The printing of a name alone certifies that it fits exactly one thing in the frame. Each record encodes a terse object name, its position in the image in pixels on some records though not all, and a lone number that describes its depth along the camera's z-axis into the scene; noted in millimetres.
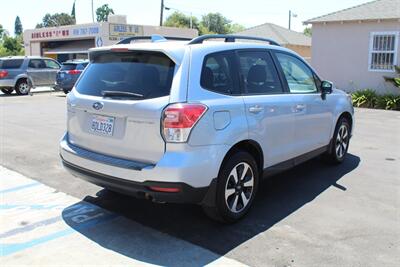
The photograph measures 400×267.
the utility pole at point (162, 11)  45362
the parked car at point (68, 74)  19922
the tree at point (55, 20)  105538
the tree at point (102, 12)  100338
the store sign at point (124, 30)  35000
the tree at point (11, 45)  73062
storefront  35156
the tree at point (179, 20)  82025
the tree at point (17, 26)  145125
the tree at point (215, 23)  95875
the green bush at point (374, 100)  15219
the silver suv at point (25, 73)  20891
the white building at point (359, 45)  16484
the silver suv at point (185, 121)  3865
